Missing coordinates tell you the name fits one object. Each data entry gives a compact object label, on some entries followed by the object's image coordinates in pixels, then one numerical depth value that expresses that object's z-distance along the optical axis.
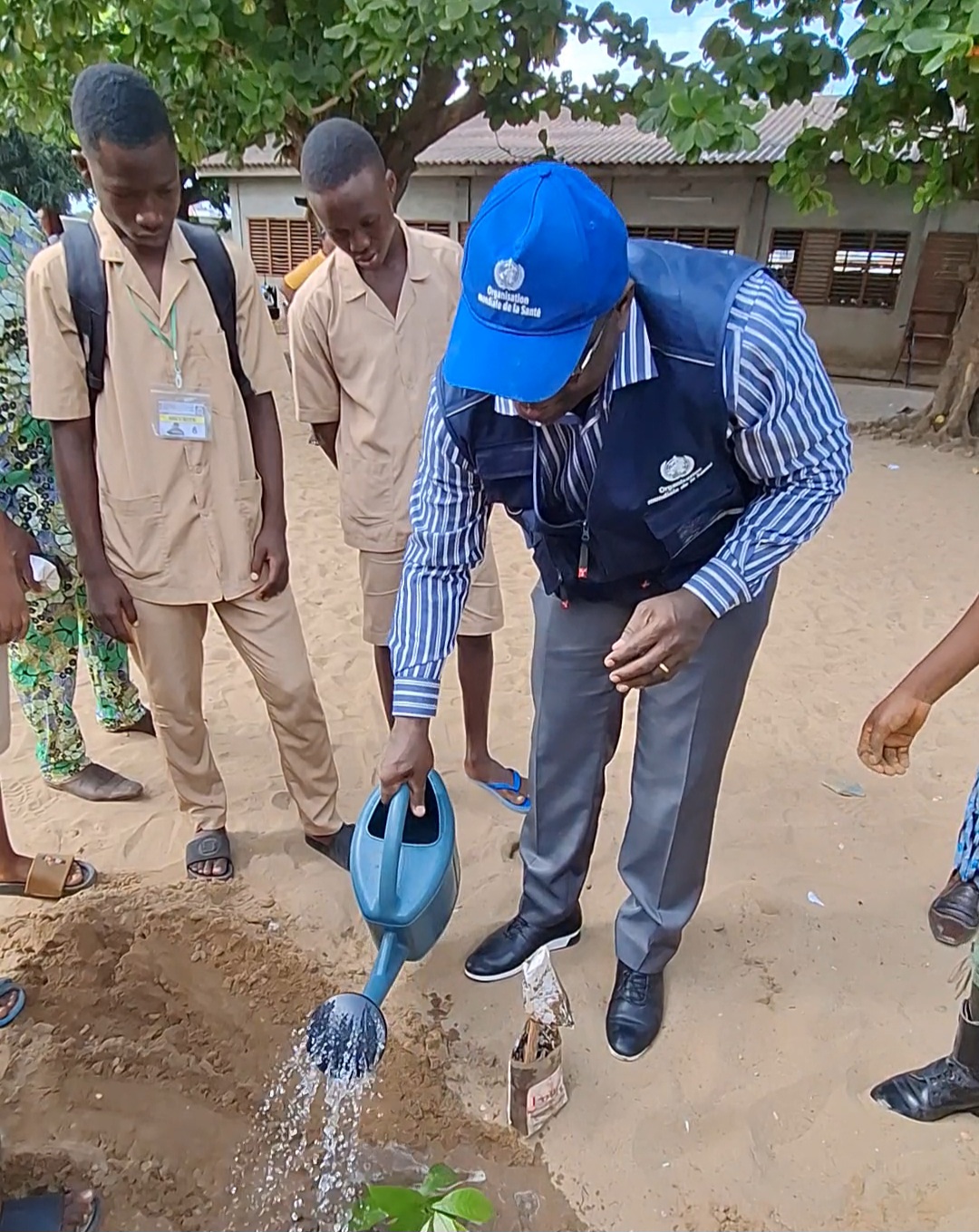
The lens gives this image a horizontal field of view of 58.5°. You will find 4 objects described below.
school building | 10.68
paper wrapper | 1.64
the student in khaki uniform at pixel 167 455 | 1.79
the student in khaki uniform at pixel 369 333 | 2.12
